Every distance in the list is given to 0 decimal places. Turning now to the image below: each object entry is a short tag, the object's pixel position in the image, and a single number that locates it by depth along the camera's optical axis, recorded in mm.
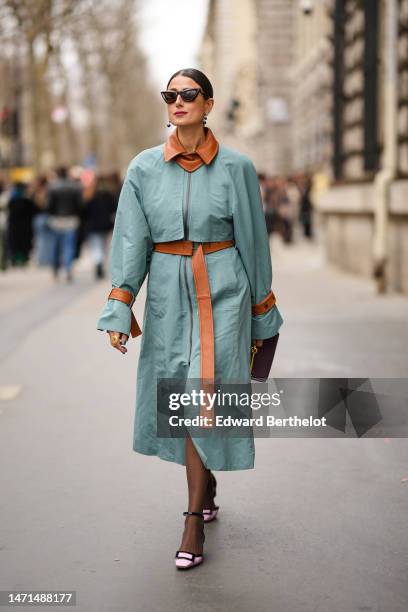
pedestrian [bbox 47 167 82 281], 18531
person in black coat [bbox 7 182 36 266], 20281
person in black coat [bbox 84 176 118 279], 19047
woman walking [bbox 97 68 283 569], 4309
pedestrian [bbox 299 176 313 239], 30703
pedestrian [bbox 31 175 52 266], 19328
